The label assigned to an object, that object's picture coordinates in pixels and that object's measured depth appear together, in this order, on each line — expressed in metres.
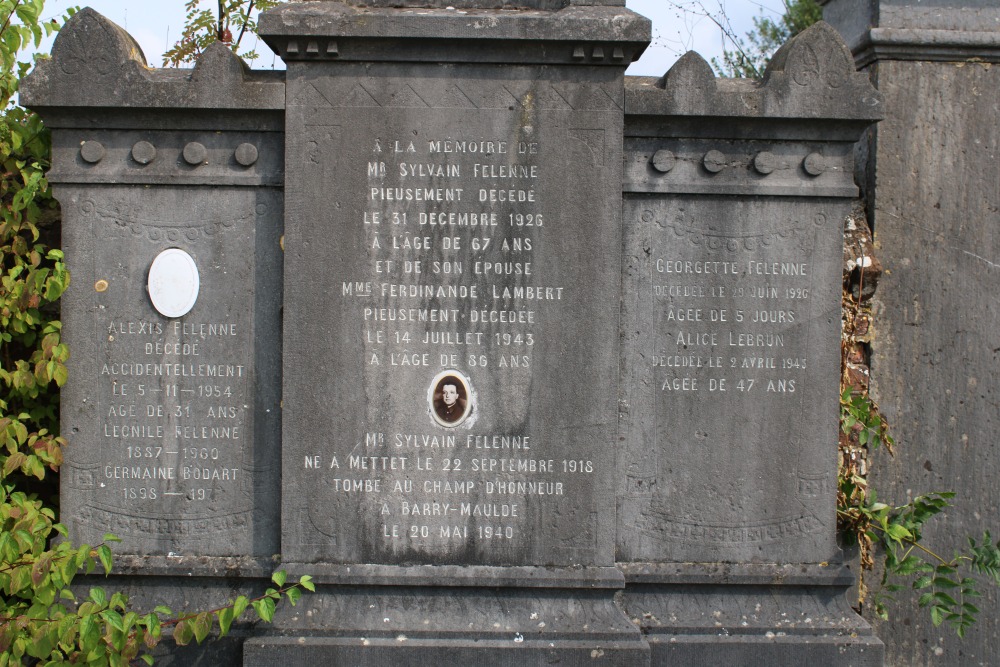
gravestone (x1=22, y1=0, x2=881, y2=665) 4.07
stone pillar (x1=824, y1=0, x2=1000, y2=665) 4.82
